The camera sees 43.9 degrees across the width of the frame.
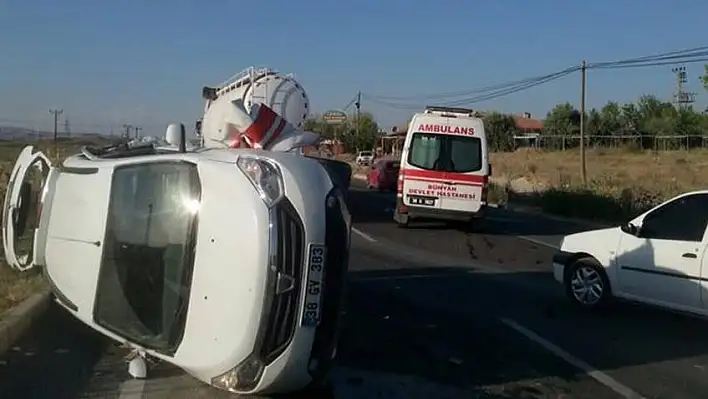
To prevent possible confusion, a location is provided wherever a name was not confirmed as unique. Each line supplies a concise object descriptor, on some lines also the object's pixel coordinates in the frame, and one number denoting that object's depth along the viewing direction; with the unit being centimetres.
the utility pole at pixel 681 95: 10925
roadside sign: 7238
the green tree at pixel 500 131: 9540
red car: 3955
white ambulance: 2016
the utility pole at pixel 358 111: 9444
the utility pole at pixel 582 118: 3512
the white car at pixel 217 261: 521
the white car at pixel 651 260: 891
